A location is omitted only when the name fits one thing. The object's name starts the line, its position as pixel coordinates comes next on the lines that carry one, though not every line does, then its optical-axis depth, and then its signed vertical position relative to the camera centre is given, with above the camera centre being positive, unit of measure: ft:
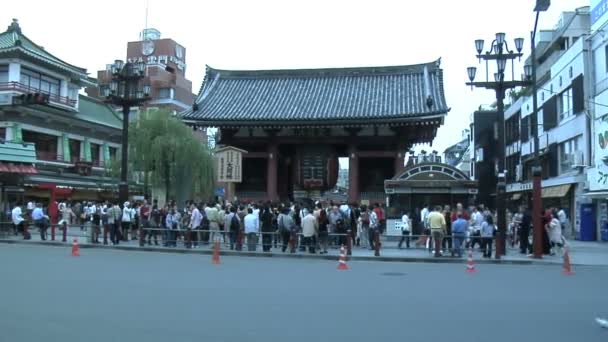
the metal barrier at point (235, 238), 67.51 -2.99
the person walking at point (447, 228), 67.81 -1.36
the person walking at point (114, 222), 77.30 -1.13
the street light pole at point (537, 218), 63.16 +0.02
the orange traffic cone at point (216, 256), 55.67 -4.06
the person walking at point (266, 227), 69.41 -1.45
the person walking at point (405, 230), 74.64 -1.75
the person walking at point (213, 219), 74.95 -0.55
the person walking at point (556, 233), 65.41 -1.68
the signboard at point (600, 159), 86.07 +9.18
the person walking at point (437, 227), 63.88 -1.13
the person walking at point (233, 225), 70.81 -1.32
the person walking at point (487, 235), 62.80 -1.99
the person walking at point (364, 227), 73.82 -1.39
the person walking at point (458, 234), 63.82 -1.86
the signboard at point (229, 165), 87.51 +7.66
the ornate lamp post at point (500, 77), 65.77 +16.54
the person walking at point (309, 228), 66.03 -1.41
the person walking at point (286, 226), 67.87 -1.30
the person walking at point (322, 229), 67.36 -1.56
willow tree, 127.34 +13.12
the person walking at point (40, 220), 82.58 -1.02
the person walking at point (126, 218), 79.97 -0.59
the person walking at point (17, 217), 83.97 -0.64
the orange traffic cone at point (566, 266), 49.73 -4.21
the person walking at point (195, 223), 73.72 -1.10
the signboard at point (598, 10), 89.96 +33.61
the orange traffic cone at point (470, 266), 50.53 -4.28
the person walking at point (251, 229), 68.85 -1.66
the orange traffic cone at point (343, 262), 51.52 -4.18
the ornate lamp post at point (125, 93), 83.10 +17.96
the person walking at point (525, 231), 67.33 -1.53
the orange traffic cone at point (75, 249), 61.55 -3.85
